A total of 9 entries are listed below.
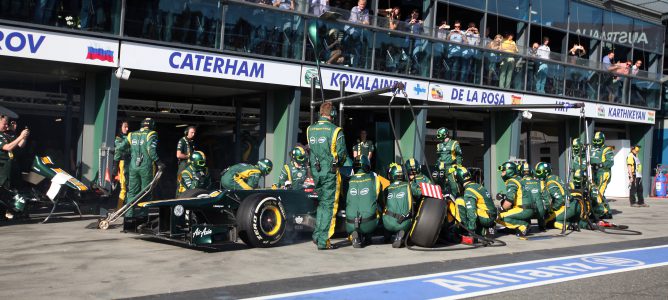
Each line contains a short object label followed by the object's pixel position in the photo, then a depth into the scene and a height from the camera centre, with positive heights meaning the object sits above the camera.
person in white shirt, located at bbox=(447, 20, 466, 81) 19.39 +3.57
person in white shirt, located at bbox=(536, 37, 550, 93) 21.67 +3.56
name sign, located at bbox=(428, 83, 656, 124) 19.26 +2.45
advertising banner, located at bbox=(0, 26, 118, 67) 12.07 +2.02
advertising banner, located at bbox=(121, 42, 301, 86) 13.57 +2.12
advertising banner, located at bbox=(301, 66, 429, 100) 16.33 +2.30
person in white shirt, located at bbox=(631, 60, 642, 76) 24.86 +4.43
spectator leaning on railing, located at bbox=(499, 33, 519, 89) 20.80 +3.55
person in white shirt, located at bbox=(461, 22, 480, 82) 19.75 +3.55
